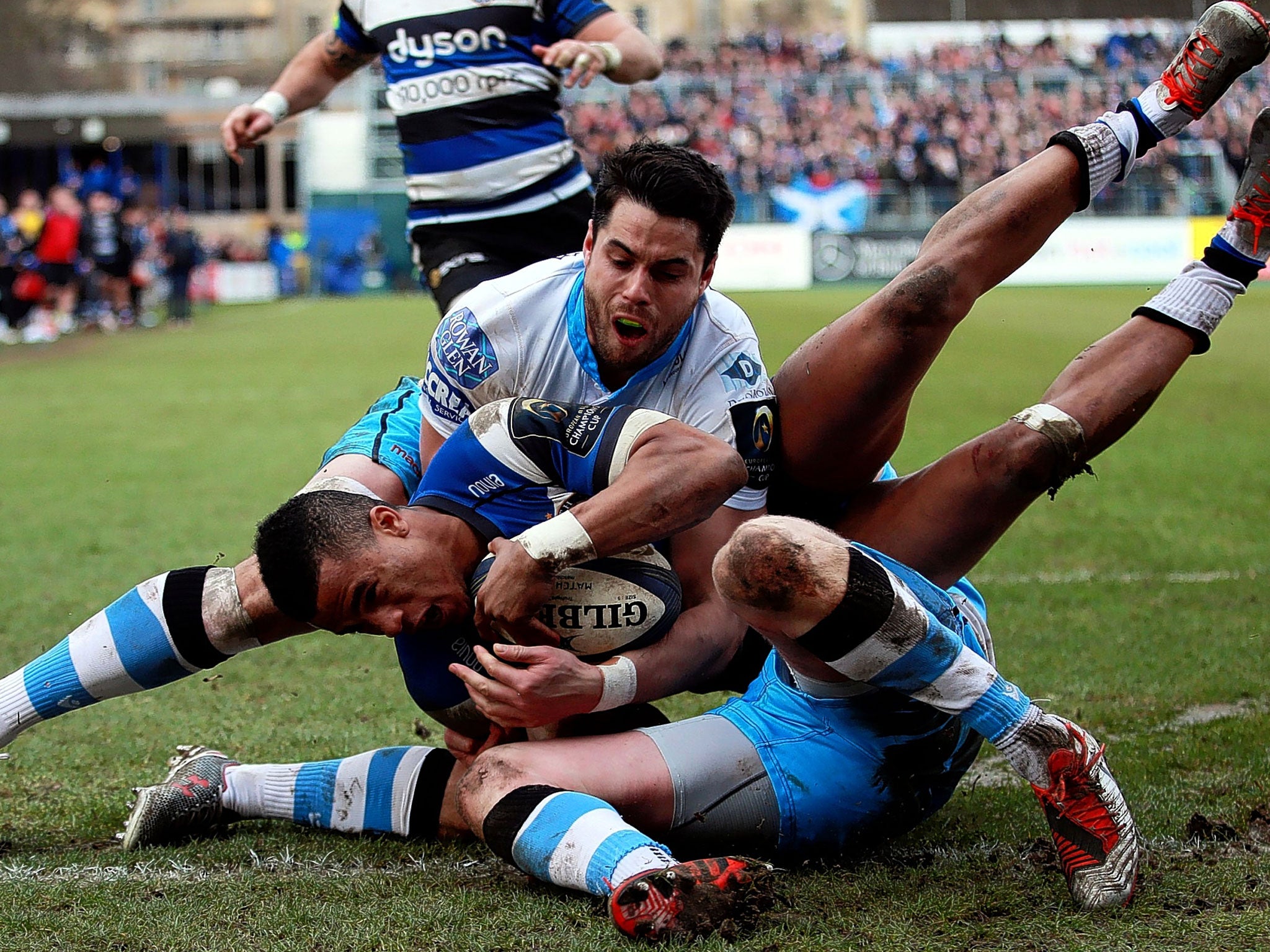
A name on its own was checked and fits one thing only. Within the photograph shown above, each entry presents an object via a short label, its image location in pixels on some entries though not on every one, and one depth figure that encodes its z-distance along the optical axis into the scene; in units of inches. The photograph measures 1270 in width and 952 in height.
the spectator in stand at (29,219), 904.9
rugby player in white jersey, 130.1
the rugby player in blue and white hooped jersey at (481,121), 203.3
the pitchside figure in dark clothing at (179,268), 1007.6
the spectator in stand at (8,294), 846.5
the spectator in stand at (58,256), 868.6
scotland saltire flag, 1093.1
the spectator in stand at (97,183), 1262.3
